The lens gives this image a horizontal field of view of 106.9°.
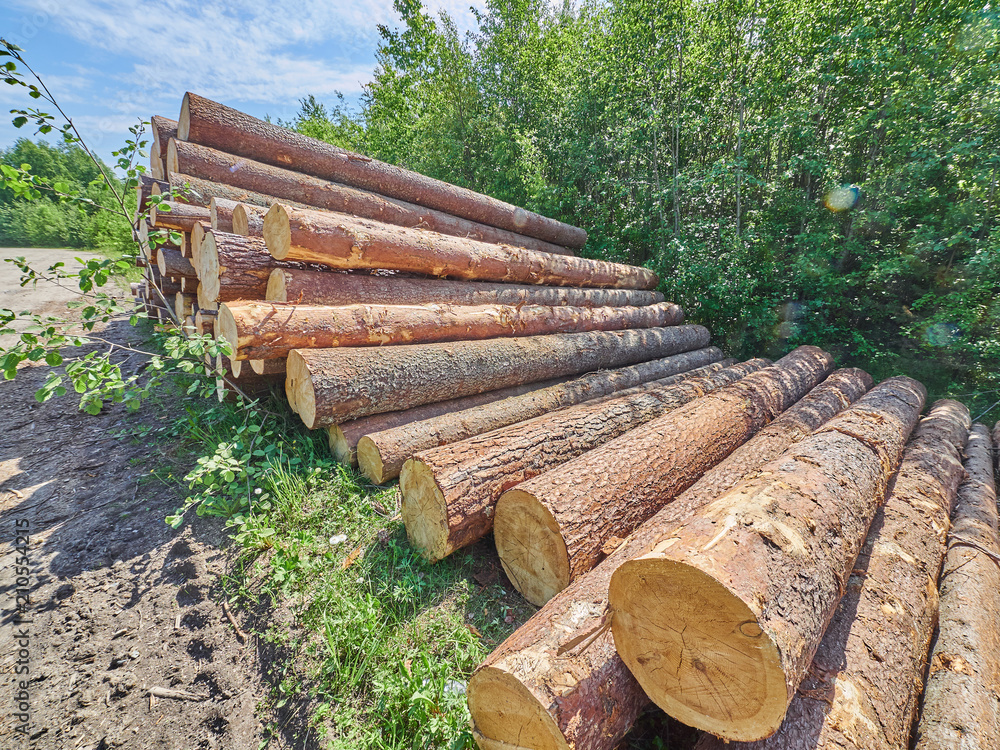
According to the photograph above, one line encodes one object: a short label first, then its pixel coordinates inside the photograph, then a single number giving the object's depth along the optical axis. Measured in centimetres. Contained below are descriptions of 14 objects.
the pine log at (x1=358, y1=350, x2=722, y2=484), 283
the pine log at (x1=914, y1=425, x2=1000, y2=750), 140
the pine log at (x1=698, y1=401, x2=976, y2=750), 133
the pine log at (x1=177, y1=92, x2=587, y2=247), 424
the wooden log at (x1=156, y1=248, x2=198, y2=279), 405
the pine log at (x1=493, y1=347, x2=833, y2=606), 204
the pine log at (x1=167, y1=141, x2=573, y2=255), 411
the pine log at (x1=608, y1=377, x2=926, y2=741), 112
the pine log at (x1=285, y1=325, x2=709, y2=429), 278
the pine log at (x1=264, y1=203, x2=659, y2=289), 313
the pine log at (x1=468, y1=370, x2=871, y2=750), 131
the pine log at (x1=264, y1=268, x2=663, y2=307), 316
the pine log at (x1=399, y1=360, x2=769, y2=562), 225
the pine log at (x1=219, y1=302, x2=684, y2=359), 276
